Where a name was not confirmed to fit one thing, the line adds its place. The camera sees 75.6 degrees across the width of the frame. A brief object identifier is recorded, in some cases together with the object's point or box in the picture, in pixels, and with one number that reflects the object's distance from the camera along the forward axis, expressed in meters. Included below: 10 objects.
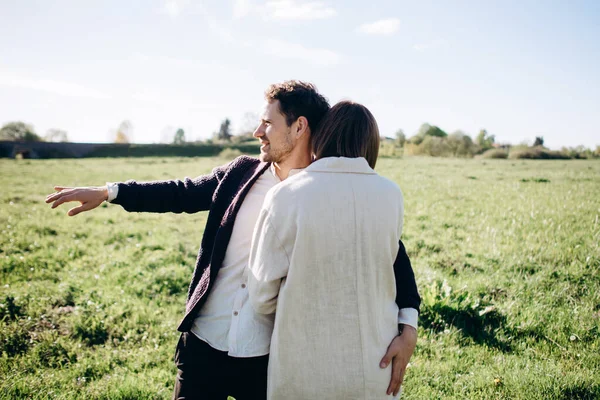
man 2.00
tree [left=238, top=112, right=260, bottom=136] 67.12
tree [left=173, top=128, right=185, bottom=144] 104.31
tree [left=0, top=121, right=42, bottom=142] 72.88
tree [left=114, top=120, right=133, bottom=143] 101.38
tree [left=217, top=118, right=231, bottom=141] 85.61
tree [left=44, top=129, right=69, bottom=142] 88.22
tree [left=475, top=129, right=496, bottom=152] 57.77
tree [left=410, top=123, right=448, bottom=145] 73.36
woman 1.62
